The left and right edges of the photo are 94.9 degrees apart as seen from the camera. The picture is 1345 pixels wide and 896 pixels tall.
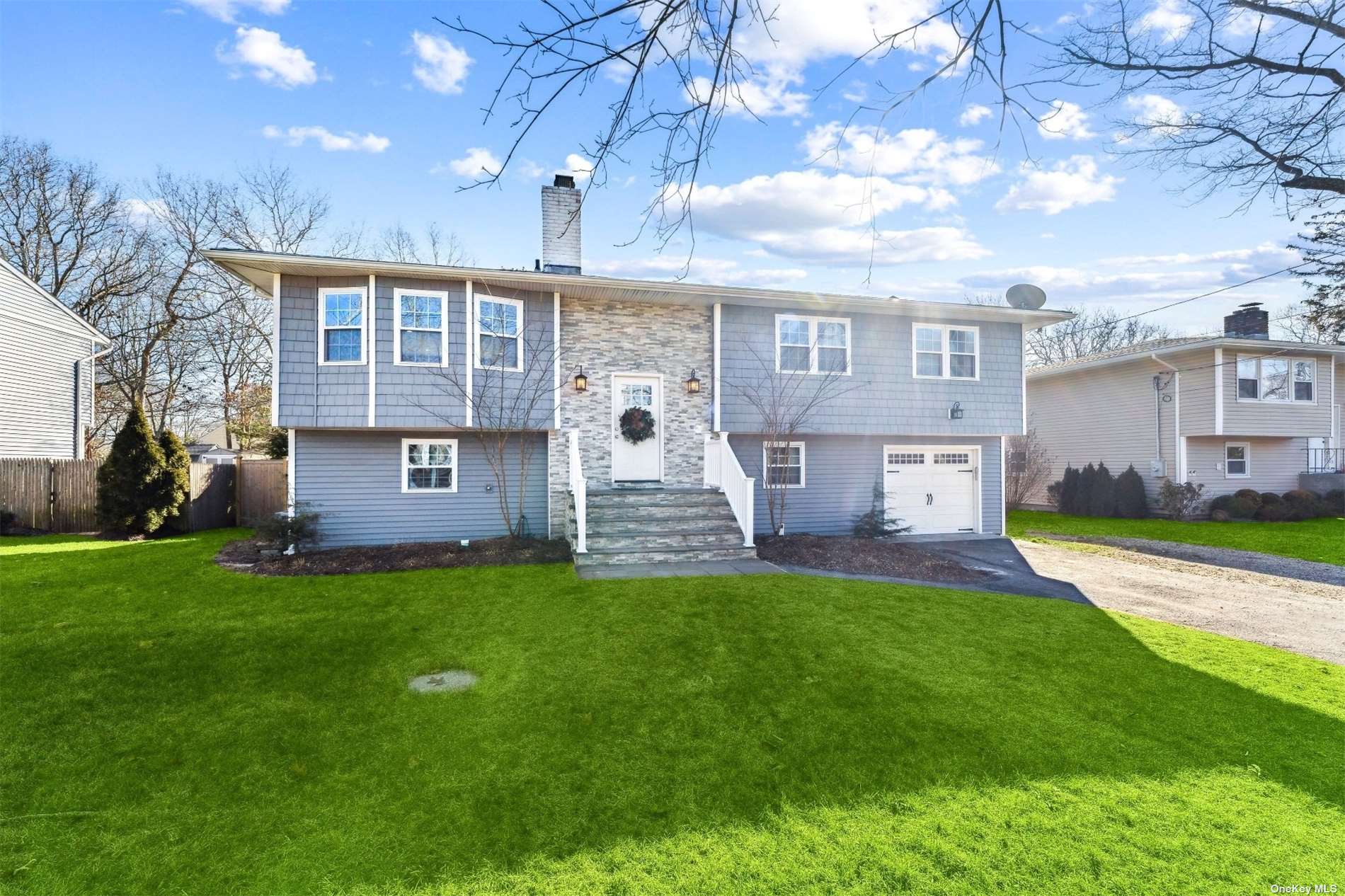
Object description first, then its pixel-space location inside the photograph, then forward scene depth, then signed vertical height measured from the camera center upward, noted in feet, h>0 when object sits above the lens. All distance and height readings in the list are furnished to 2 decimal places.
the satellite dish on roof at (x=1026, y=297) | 43.80 +11.73
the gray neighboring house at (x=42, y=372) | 48.93 +7.69
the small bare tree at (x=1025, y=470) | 69.97 -1.01
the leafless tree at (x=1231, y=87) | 18.43 +12.35
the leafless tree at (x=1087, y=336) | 118.21 +24.27
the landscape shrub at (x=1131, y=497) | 58.65 -3.42
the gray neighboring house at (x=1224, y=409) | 56.24 +4.98
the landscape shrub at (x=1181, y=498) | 56.13 -3.43
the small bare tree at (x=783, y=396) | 39.19 +4.21
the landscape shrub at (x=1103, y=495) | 60.39 -3.32
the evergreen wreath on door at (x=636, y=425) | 37.47 +2.25
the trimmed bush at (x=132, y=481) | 38.04 -1.20
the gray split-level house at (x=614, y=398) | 32.81 +3.84
